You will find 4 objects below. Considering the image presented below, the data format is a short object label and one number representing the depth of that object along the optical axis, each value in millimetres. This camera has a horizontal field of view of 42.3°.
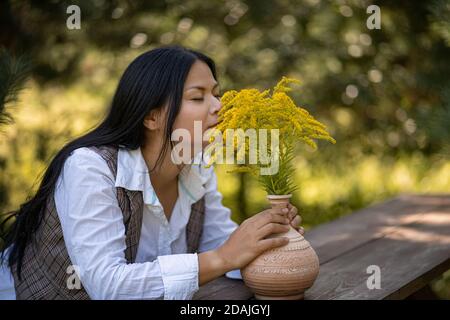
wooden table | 1654
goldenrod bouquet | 1399
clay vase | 1459
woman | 1486
